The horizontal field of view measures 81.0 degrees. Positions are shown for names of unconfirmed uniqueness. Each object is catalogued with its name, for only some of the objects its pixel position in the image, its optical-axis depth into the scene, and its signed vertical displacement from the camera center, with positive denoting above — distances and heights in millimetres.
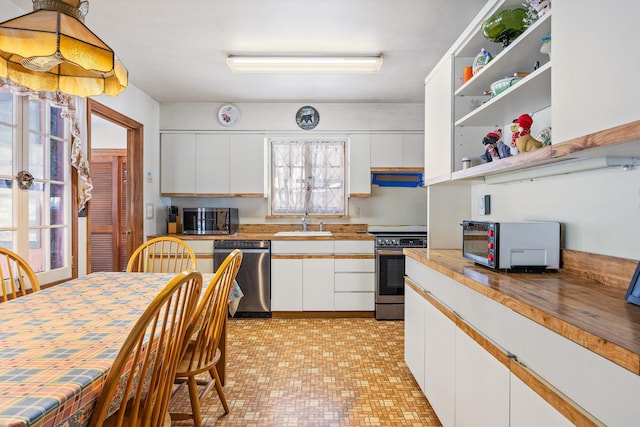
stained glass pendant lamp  1282 +599
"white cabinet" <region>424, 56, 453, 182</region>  2309 +608
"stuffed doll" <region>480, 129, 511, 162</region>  1907 +336
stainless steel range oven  3824 -600
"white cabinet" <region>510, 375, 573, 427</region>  959 -544
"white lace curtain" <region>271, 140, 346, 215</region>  4473 +408
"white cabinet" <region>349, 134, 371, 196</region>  4227 +533
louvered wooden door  4961 +11
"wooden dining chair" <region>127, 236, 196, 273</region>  3867 -485
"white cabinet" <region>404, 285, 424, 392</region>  2215 -769
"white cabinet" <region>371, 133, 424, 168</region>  4234 +692
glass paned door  2250 +174
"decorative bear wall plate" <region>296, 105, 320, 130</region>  4254 +1102
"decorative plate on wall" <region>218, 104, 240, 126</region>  4238 +1085
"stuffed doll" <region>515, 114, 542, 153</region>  1618 +327
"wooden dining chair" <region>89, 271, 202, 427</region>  934 -449
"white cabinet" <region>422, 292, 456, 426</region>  1715 -758
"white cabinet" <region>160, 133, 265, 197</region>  4219 +540
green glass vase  1702 +868
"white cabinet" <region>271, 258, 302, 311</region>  3857 -741
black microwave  4067 -88
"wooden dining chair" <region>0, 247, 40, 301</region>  1820 -348
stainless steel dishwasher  3840 -604
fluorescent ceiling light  2918 +1185
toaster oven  1629 -146
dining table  825 -404
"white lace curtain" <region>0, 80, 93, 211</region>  2525 +490
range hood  4371 +389
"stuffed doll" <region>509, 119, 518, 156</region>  1842 +368
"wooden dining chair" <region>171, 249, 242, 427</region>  1624 -555
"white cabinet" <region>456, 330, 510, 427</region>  1238 -644
